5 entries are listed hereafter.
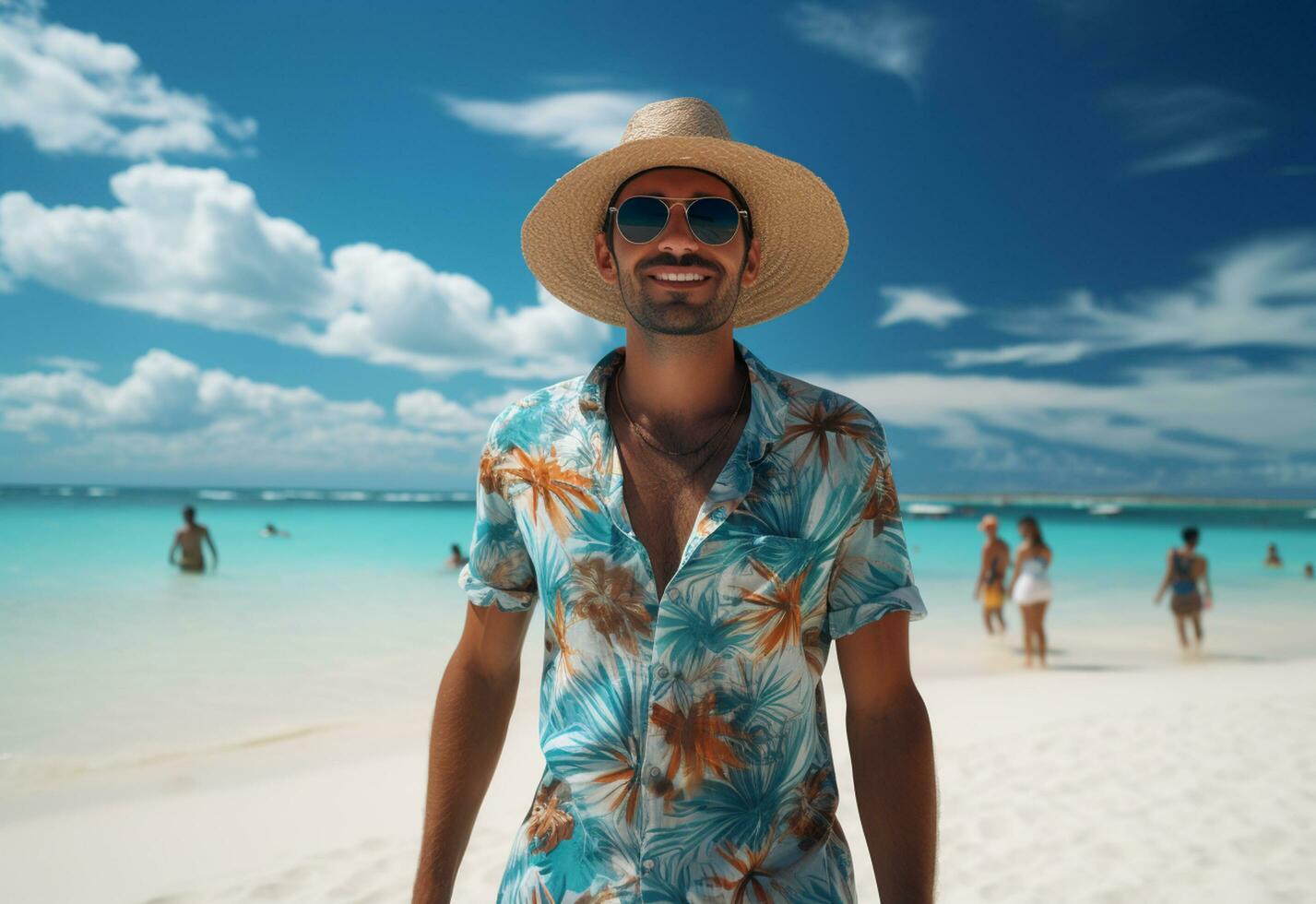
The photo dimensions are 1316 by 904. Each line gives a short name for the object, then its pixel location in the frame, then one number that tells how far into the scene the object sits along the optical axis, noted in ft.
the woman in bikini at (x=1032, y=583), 35.63
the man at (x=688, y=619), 4.62
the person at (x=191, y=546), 60.59
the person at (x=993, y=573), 40.63
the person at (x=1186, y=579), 39.65
